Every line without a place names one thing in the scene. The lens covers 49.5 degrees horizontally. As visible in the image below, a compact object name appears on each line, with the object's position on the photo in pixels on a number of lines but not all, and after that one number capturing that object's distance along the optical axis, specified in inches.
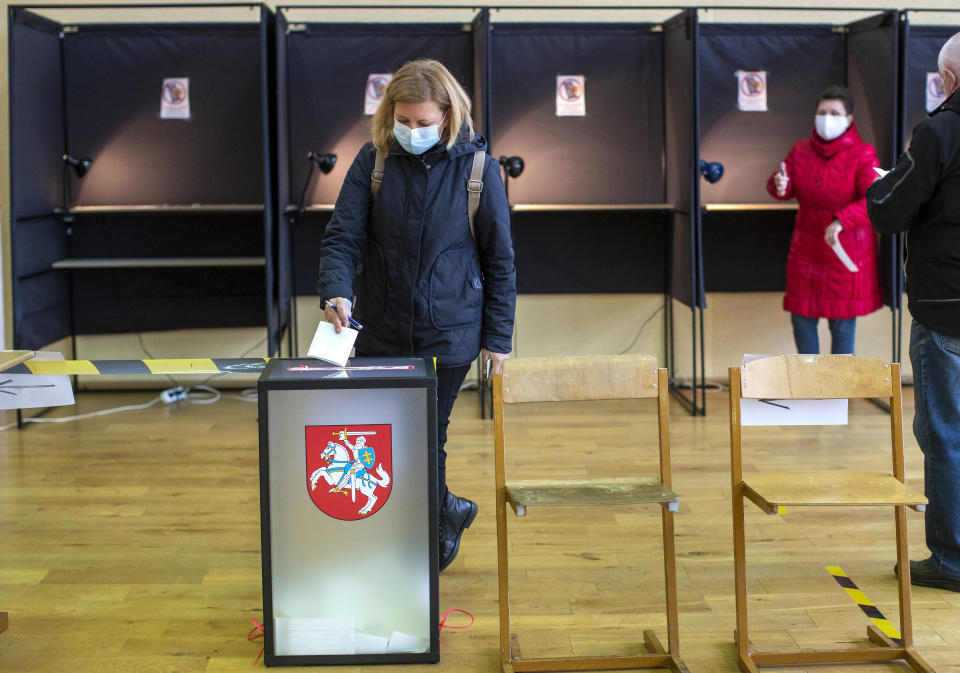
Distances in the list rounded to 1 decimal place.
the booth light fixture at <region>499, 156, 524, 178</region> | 196.2
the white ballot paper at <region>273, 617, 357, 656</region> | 95.9
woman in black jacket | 102.5
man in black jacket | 101.9
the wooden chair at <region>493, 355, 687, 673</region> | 94.4
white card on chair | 100.7
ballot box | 92.5
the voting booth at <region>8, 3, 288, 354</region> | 202.4
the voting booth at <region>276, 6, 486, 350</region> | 209.3
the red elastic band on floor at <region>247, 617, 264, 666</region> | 102.4
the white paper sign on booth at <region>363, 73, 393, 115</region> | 210.4
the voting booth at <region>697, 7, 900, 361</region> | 211.2
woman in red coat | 180.1
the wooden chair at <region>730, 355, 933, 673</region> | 94.3
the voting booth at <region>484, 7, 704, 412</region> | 210.8
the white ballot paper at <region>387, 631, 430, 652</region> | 96.9
